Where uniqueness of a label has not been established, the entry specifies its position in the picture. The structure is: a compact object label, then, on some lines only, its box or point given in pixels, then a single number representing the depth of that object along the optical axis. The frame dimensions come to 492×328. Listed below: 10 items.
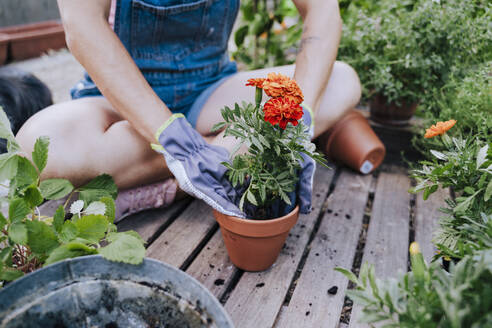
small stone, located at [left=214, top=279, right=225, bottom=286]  1.08
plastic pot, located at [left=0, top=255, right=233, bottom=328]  0.63
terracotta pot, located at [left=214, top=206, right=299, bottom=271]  1.01
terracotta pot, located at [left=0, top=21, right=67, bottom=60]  3.48
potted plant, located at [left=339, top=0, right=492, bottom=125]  1.50
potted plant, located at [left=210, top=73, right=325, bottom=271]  0.85
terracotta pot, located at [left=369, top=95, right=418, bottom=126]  1.82
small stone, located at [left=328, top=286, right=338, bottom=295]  1.06
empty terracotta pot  1.65
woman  1.09
